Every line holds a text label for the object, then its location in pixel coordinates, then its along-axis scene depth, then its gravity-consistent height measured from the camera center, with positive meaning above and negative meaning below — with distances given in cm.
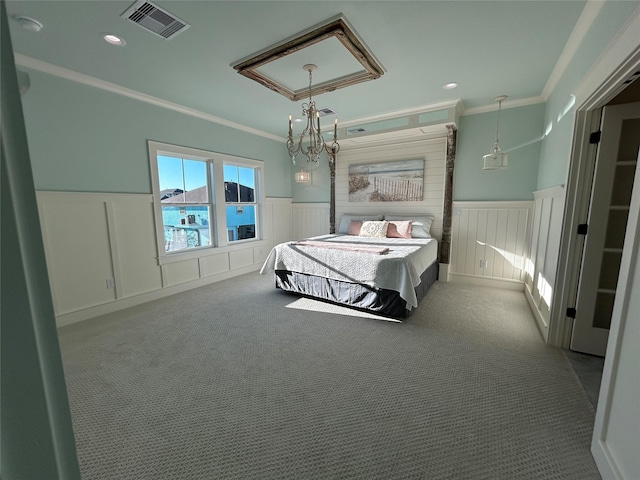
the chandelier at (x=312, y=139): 271 +71
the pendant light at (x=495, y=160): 313 +50
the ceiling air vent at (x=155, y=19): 187 +135
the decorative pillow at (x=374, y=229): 436 -40
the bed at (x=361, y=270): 287 -78
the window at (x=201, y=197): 371 +13
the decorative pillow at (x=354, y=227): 470 -39
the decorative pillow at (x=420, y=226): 420 -34
